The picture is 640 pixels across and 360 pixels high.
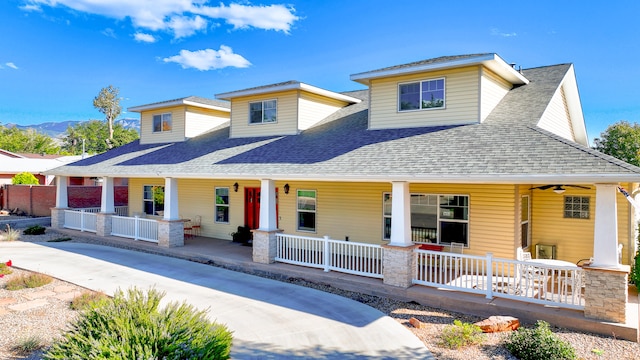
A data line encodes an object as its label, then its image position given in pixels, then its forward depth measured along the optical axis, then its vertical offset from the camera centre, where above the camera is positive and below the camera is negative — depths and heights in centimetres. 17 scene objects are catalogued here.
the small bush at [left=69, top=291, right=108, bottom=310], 868 -256
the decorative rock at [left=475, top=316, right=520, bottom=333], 753 -256
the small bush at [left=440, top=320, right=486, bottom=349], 689 -261
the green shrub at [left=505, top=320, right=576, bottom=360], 616 -246
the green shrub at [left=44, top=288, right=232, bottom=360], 478 -194
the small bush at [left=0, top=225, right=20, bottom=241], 1716 -225
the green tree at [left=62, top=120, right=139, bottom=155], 8031 +1043
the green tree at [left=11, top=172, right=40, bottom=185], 2802 +38
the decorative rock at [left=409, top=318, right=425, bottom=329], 782 -266
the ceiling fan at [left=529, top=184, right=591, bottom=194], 1075 +12
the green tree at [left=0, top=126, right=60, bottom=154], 6919 +800
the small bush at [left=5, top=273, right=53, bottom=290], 1018 -255
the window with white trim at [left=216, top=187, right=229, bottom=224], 1686 -77
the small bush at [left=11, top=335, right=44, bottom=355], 651 -268
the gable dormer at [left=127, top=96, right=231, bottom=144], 1941 +351
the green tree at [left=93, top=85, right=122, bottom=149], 6081 +1285
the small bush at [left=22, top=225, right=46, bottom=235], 1889 -221
